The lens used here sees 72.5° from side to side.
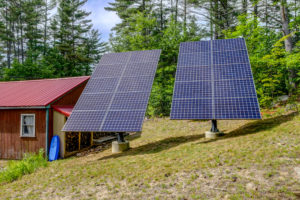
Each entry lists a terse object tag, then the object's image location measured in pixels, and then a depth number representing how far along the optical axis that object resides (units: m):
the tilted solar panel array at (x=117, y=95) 8.23
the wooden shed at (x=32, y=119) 12.27
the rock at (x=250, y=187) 4.19
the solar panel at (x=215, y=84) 7.83
